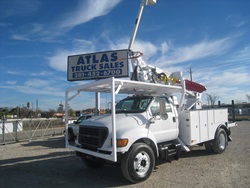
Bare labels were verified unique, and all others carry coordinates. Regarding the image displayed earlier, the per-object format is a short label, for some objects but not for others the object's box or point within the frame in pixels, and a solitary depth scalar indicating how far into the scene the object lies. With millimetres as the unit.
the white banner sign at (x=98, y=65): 15395
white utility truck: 5969
